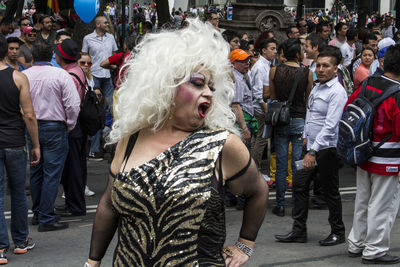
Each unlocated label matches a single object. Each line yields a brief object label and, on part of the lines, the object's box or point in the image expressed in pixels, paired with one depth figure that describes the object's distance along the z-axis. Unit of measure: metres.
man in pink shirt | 6.74
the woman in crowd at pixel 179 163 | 2.73
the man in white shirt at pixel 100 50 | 11.95
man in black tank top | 5.97
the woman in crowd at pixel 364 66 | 8.89
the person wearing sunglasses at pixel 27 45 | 8.66
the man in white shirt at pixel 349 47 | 12.36
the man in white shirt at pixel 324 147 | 6.23
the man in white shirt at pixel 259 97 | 8.76
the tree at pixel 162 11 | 14.76
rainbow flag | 19.00
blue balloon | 11.81
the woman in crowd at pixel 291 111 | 7.41
